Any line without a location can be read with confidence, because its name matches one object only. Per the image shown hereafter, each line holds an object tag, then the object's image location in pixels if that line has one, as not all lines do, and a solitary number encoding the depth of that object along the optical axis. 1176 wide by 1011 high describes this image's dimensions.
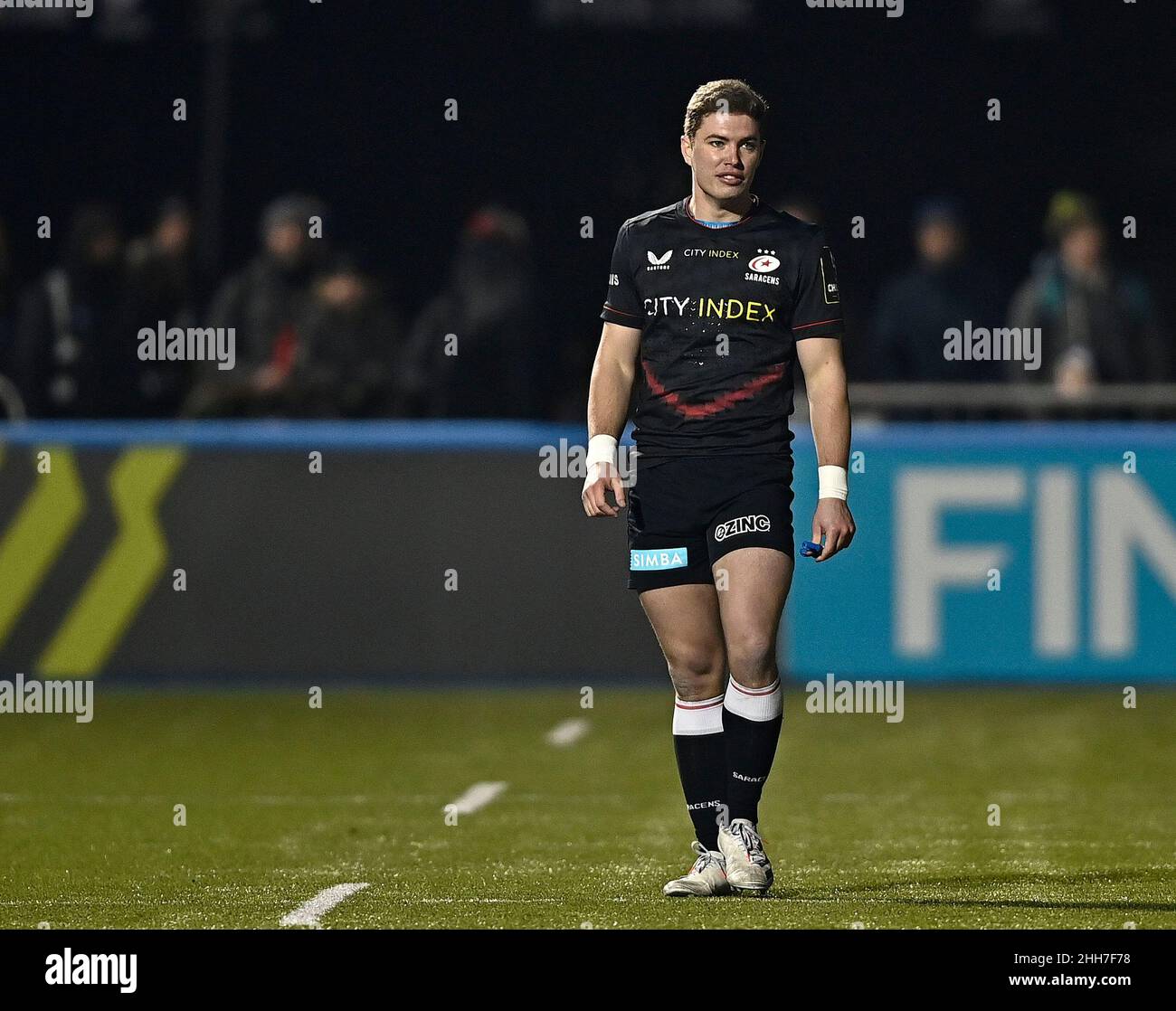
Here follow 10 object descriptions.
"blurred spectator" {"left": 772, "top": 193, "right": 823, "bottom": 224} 15.01
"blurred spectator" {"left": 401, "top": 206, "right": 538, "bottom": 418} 15.28
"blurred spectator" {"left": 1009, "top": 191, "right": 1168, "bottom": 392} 15.03
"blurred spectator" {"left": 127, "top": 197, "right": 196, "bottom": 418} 15.24
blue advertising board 13.66
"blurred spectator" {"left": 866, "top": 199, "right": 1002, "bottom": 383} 15.16
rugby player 7.38
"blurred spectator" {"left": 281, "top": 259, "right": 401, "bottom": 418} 15.23
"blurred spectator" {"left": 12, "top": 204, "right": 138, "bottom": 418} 15.20
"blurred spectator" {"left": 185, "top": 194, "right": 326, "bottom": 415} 14.97
